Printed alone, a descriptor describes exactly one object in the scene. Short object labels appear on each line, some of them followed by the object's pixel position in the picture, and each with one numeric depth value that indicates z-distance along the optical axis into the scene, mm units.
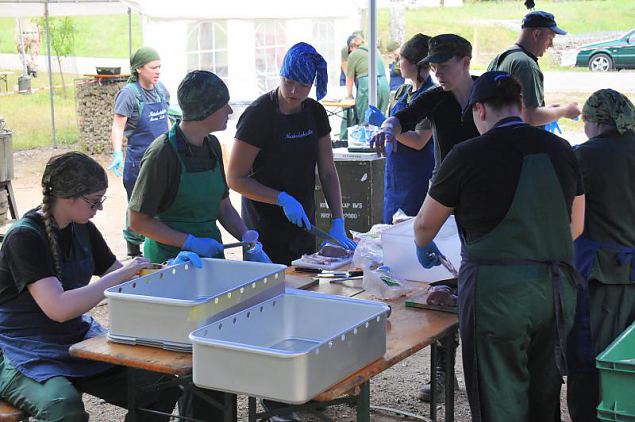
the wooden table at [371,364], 2502
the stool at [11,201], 8102
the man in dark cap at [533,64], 4773
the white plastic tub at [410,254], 3469
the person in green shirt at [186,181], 3398
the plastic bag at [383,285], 3311
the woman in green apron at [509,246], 2674
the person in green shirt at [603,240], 3252
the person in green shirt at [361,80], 10633
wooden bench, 2869
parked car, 17453
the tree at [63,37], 19578
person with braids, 2865
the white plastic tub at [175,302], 2578
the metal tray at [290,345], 2244
